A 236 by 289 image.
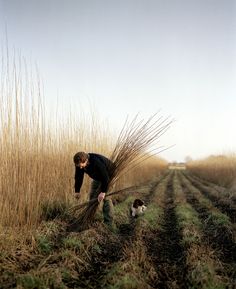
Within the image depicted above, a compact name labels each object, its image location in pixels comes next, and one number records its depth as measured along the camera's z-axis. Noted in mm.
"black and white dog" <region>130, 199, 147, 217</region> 8461
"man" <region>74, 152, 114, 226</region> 6025
